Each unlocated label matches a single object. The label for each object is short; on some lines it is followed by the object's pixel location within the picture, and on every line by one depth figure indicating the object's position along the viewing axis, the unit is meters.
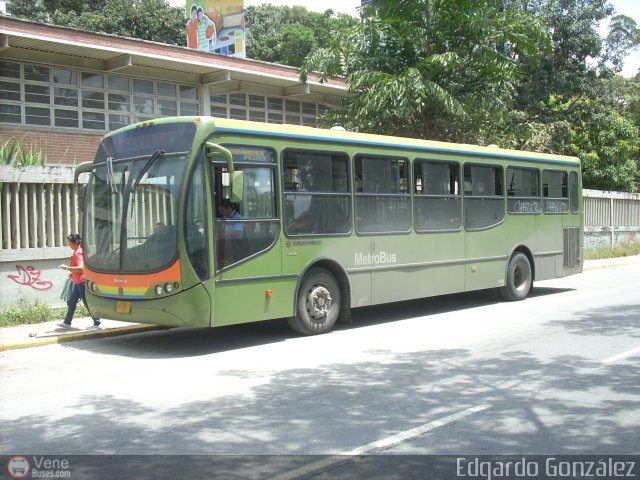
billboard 40.06
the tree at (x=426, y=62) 17.36
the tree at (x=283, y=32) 45.91
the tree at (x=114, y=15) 36.53
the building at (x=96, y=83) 17.83
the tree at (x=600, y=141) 26.92
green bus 8.96
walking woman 10.83
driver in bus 9.17
